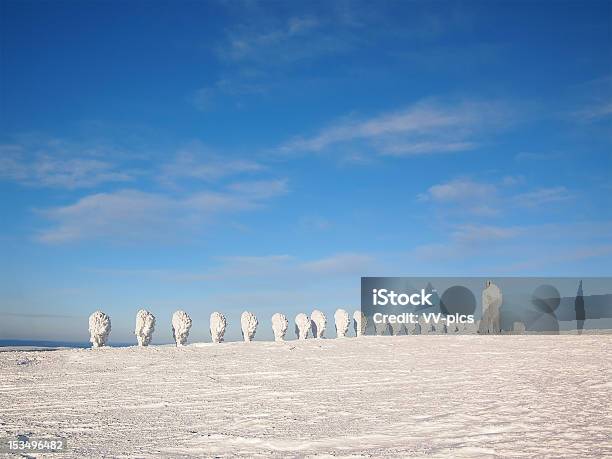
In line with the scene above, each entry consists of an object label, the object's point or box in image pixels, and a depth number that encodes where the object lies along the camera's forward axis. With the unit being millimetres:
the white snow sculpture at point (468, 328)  30080
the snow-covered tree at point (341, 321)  36731
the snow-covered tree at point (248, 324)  31547
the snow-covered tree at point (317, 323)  37219
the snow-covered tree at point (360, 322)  36656
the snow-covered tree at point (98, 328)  24859
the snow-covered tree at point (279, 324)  32688
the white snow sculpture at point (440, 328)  32406
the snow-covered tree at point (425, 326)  32062
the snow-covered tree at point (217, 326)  29047
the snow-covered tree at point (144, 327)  25641
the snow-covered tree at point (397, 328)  37569
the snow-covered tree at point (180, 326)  27406
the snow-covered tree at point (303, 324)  36812
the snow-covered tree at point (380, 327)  35594
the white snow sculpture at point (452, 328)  31453
